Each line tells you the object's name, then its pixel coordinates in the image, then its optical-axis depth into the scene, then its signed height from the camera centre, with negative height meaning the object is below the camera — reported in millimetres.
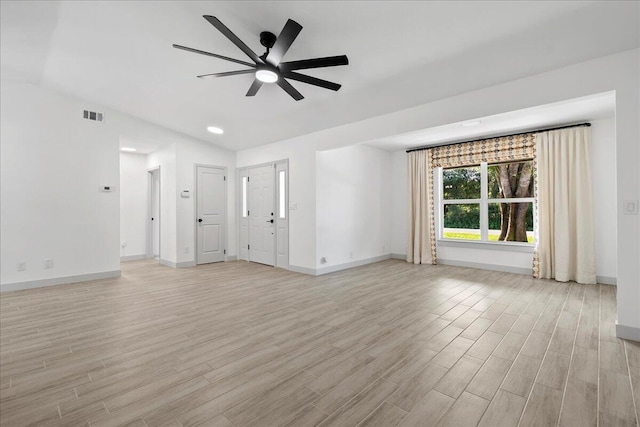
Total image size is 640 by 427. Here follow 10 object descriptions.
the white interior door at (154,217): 7550 +35
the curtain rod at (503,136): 4812 +1533
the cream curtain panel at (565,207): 4742 +139
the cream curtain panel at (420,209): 6527 +172
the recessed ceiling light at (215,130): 5984 +1828
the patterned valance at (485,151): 5339 +1287
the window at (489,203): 5625 +283
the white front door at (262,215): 6434 +61
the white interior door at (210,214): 6777 +93
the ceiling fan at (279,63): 2355 +1474
